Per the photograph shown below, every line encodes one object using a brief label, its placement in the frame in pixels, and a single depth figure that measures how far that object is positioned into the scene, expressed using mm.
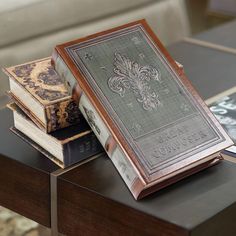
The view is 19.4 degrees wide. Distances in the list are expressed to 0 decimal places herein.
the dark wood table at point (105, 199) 1001
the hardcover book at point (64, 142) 1122
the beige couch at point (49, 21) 2038
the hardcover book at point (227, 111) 1189
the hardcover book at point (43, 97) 1119
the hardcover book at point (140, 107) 1061
